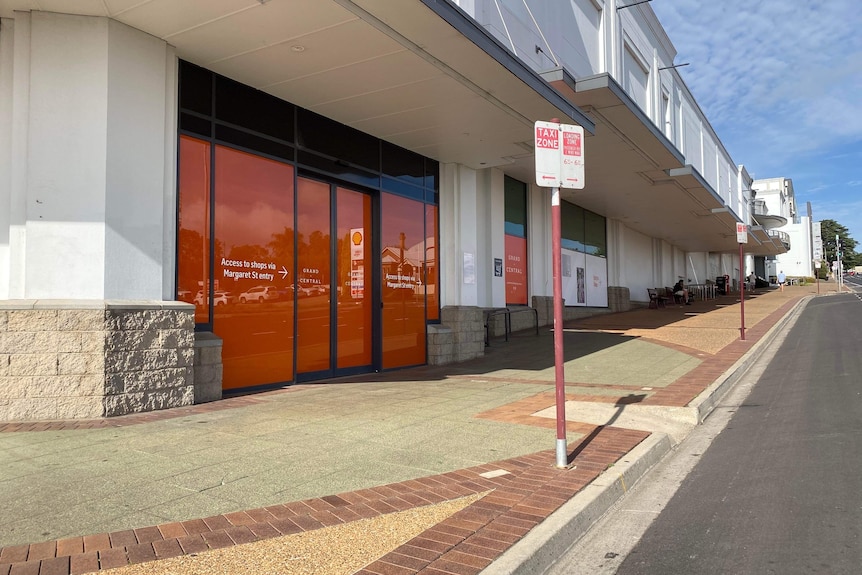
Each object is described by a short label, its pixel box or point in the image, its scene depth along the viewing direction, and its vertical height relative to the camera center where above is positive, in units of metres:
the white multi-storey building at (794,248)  83.81 +7.74
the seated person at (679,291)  32.03 +0.62
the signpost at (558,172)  4.93 +1.11
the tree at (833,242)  122.03 +12.99
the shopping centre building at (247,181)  6.61 +1.84
